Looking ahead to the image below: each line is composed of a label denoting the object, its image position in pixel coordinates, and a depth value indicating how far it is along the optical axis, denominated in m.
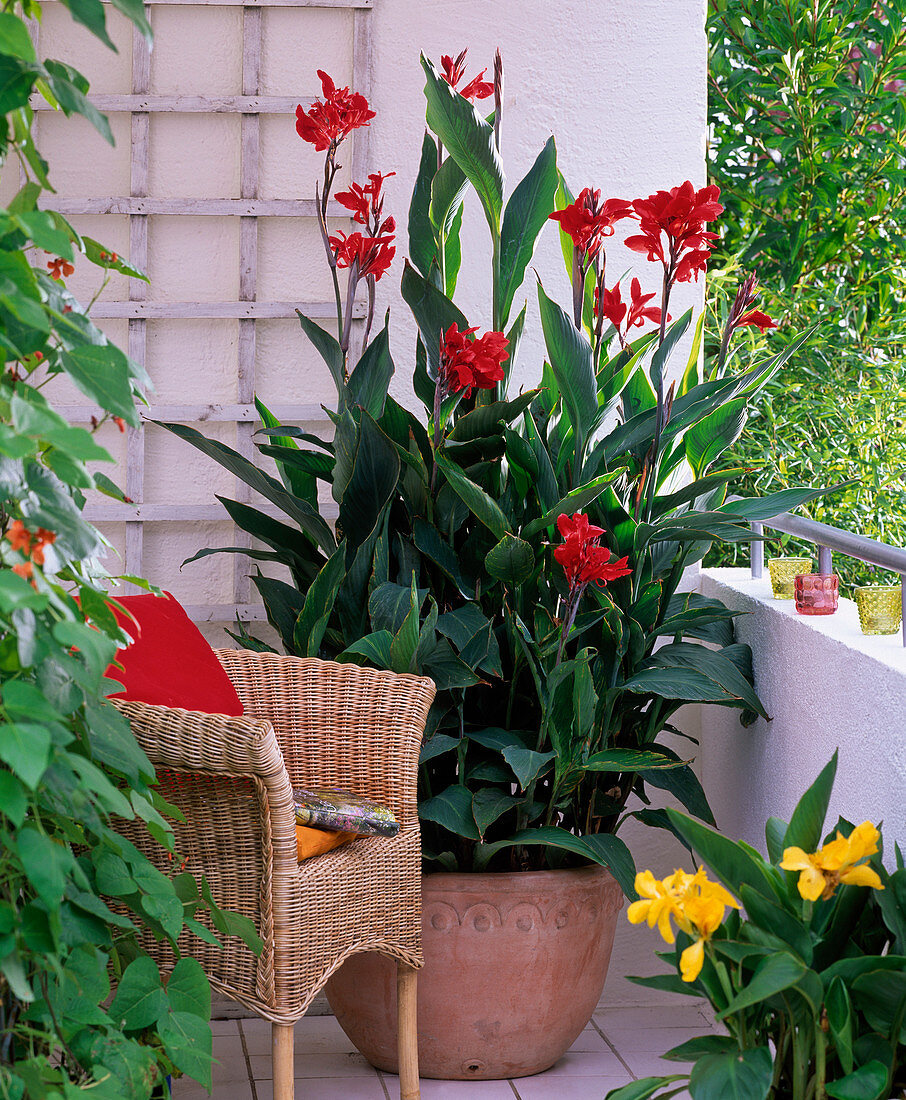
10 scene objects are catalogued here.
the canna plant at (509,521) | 5.52
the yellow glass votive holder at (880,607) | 5.23
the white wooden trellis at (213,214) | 6.13
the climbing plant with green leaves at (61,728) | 4.01
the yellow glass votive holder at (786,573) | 5.71
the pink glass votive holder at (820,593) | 5.49
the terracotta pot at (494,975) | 5.56
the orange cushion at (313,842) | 5.24
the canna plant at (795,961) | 4.59
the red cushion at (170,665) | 5.25
